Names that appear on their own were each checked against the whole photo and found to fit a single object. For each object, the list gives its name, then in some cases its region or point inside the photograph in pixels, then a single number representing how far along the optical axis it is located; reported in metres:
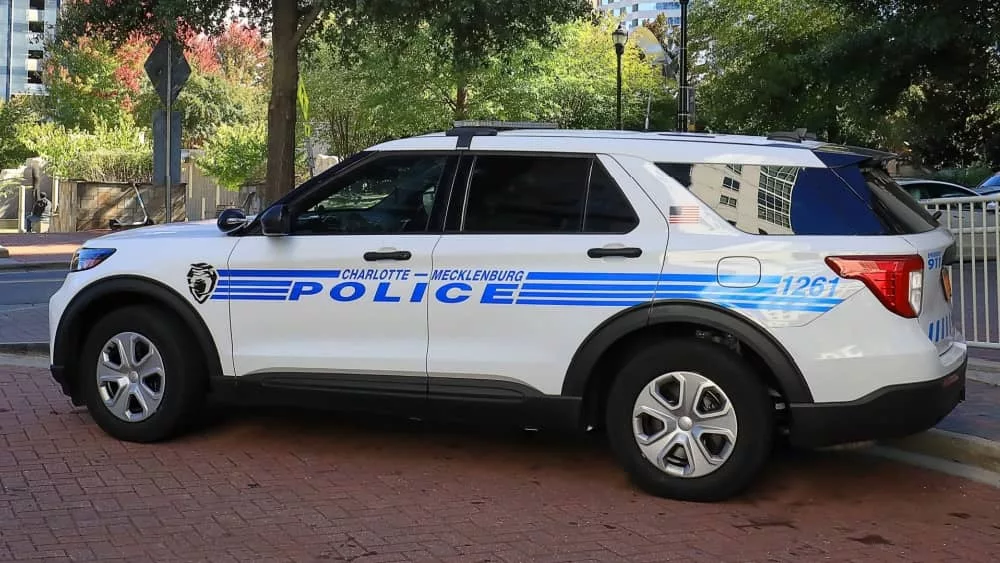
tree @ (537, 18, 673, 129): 39.88
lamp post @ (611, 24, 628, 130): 33.12
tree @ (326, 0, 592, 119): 14.73
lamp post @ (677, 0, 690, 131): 24.47
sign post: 11.80
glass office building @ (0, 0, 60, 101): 122.25
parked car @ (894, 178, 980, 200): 21.27
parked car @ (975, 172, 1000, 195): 23.95
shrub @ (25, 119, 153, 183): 32.59
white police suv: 5.20
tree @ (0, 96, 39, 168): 44.59
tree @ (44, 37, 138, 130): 46.62
